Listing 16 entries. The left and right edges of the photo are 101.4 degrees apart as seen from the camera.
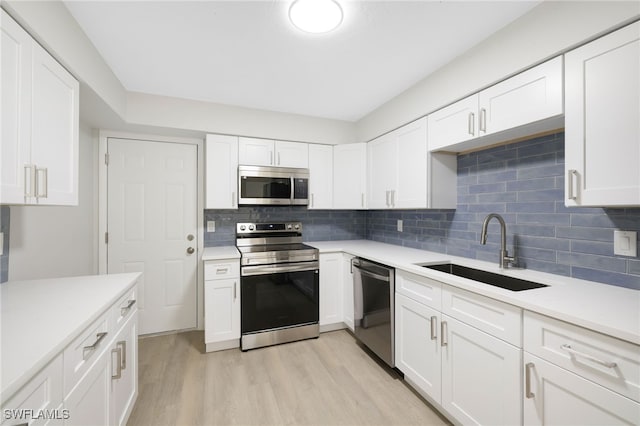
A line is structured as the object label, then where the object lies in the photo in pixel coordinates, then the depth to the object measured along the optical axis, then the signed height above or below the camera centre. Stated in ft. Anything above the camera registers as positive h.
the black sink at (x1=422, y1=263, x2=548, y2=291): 5.30 -1.47
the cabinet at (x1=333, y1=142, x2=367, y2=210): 10.35 +1.48
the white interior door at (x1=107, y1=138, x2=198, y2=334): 8.89 -0.45
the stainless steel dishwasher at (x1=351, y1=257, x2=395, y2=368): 6.88 -2.69
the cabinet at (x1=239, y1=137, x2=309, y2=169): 9.29 +2.21
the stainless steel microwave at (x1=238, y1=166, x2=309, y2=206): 9.06 +0.98
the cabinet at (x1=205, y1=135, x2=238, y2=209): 8.84 +1.41
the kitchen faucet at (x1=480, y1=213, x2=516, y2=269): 5.82 -0.75
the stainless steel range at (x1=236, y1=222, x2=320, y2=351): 8.20 -2.70
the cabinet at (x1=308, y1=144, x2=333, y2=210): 10.21 +1.44
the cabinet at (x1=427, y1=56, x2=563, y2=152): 4.50 +2.07
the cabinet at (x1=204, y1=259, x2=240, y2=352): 7.97 -2.78
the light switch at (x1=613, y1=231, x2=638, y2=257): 4.27 -0.48
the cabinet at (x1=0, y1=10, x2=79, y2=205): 3.48 +1.35
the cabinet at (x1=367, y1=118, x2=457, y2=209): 7.32 +1.25
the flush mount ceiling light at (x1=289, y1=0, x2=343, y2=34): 4.54 +3.60
